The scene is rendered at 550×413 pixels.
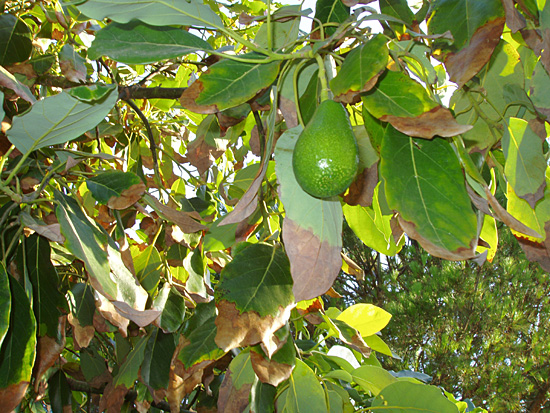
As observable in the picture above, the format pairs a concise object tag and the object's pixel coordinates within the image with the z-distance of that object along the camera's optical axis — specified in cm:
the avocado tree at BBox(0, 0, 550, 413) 50
